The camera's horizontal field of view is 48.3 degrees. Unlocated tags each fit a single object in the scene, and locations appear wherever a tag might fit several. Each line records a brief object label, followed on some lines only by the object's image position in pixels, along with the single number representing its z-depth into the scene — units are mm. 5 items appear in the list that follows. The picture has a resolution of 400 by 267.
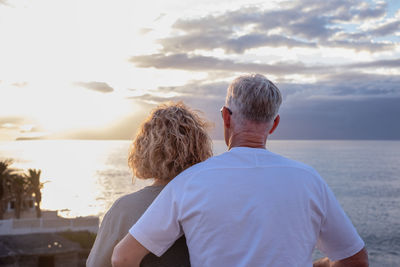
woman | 2594
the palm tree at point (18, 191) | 32875
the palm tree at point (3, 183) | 31269
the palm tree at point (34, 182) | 34750
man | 2119
